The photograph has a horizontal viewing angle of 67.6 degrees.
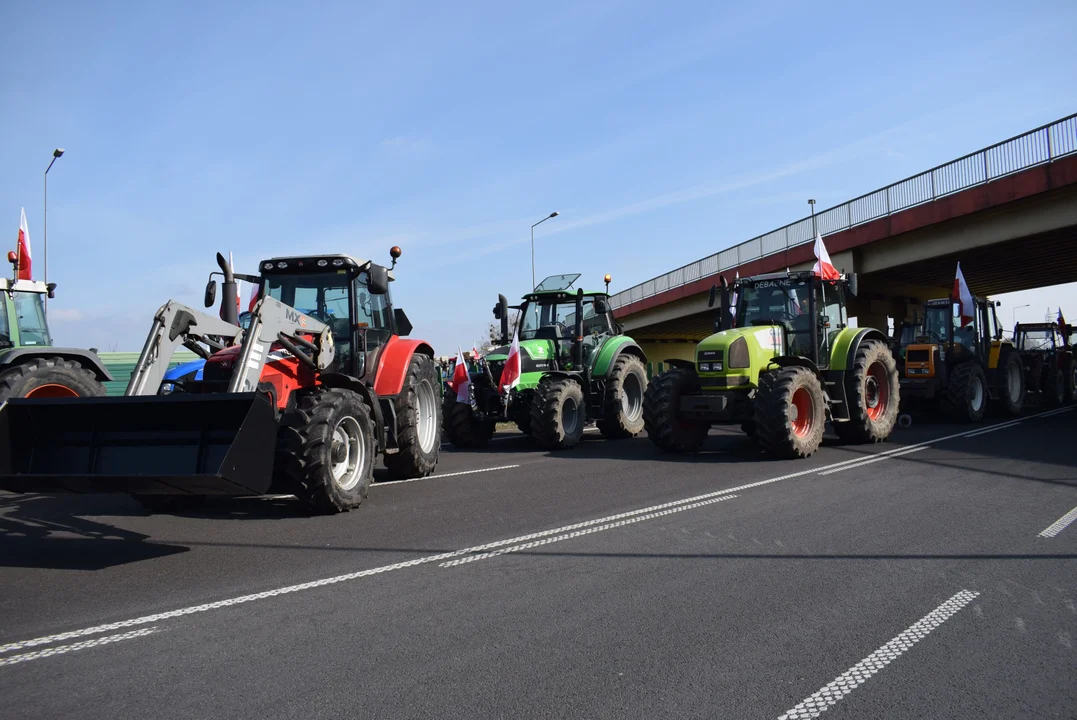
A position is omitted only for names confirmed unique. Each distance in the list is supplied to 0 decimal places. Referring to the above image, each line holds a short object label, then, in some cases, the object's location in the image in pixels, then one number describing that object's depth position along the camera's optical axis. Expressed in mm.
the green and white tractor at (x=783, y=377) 11195
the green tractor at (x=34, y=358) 9133
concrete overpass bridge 18734
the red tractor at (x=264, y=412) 5891
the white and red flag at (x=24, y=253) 12493
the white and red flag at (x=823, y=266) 12797
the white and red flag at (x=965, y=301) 17844
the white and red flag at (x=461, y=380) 14016
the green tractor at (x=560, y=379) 13195
